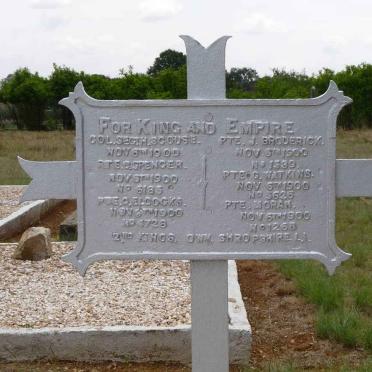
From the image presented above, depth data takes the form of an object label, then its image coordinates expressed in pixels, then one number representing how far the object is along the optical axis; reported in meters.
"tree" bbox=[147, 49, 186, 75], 46.41
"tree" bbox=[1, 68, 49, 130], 31.48
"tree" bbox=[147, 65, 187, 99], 29.00
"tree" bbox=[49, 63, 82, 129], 32.16
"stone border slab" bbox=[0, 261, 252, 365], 4.56
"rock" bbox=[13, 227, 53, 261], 6.70
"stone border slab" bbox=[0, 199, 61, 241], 8.44
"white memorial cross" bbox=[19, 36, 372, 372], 3.35
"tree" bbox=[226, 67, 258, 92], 40.03
